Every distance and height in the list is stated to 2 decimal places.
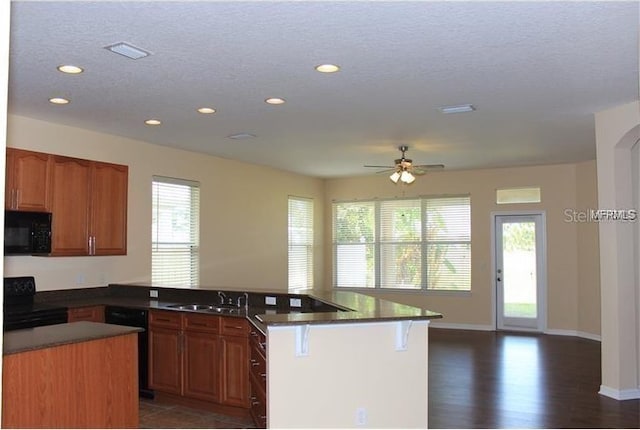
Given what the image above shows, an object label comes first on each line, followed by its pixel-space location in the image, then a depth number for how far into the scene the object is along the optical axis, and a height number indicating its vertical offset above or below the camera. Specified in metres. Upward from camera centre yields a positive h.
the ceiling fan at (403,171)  6.82 +0.92
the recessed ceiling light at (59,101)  4.85 +1.29
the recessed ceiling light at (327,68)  3.93 +1.27
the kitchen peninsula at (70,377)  3.01 -0.75
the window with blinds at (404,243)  9.91 +0.05
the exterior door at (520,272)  9.36 -0.45
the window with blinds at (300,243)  10.10 +0.06
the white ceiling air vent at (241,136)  6.48 +1.30
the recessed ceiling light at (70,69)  3.96 +1.28
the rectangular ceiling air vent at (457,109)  5.19 +1.28
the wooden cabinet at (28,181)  5.12 +0.63
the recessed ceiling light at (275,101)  4.86 +1.28
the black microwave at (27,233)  5.09 +0.13
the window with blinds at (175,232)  7.12 +0.20
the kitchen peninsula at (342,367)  3.66 -0.83
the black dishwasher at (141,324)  5.42 -0.76
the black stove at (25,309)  4.84 -0.56
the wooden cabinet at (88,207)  5.57 +0.42
